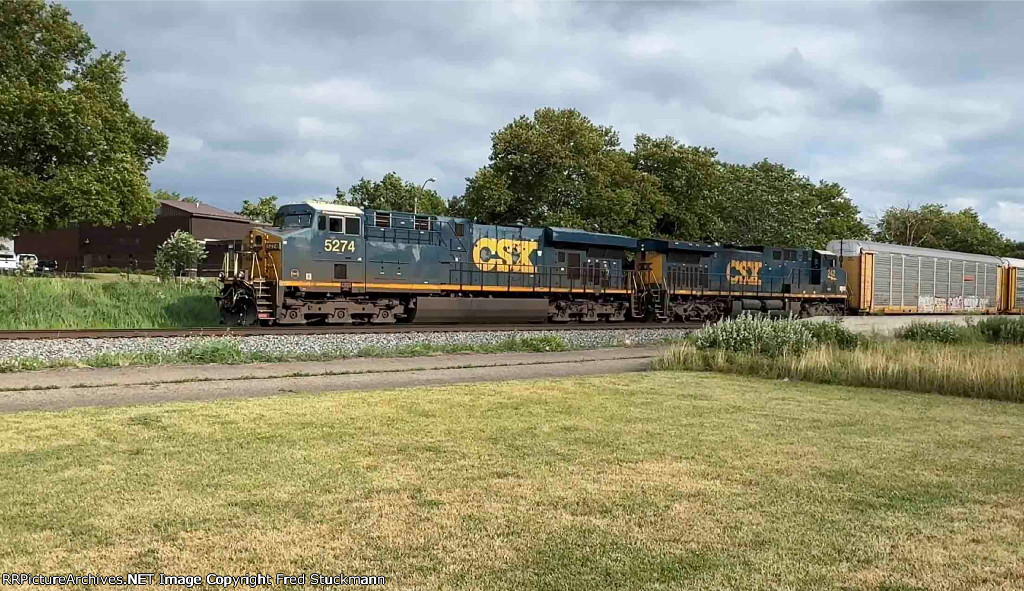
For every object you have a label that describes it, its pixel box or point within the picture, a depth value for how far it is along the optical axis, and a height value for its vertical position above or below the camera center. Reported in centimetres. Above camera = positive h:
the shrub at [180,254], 4328 +139
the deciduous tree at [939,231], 7131 +547
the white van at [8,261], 4356 +88
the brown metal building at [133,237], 6238 +354
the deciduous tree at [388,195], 4709 +554
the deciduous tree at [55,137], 2655 +530
